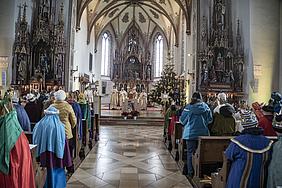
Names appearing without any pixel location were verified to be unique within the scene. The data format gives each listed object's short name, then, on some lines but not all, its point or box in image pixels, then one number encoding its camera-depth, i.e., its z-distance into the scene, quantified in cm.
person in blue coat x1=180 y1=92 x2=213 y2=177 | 652
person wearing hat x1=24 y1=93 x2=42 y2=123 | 756
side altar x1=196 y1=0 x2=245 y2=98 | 1694
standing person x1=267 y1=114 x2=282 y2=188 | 313
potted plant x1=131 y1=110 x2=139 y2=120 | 2042
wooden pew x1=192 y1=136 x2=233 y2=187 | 582
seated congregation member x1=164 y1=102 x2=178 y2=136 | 1050
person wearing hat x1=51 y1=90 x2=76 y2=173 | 629
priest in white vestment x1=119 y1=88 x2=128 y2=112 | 2162
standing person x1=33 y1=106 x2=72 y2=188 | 488
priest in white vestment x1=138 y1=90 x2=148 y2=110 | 2686
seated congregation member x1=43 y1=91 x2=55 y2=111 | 714
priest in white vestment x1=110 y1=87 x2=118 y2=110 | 2906
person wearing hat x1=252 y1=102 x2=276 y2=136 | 522
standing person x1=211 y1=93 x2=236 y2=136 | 623
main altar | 3534
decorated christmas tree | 2261
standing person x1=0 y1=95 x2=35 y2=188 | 301
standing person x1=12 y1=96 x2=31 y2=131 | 559
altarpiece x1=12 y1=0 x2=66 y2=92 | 1741
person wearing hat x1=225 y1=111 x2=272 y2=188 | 368
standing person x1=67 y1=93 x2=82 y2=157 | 772
